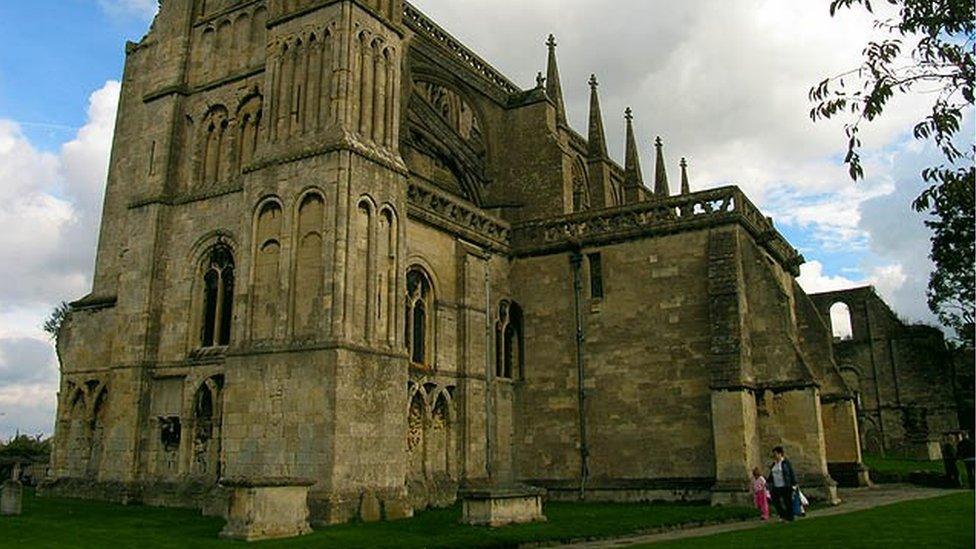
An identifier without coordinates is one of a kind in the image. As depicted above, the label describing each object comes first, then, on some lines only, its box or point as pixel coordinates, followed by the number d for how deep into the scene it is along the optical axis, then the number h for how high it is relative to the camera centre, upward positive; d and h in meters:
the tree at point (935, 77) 7.54 +3.56
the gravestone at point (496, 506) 15.70 -0.67
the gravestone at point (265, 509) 14.01 -0.63
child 17.58 -0.57
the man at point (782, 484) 16.19 -0.32
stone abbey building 18.53 +4.20
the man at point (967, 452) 23.68 +0.51
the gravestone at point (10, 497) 16.89 -0.46
